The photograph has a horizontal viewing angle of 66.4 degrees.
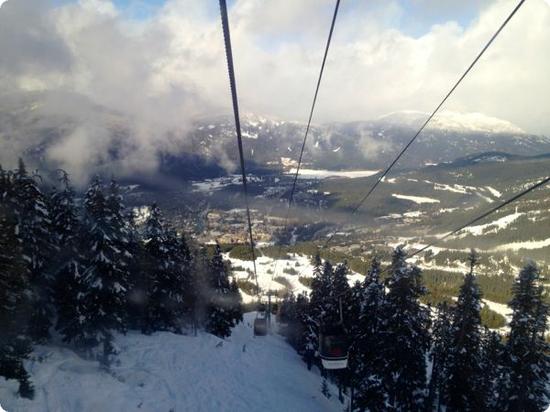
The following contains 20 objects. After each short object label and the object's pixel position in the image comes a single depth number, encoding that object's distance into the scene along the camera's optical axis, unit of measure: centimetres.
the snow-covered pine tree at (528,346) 2628
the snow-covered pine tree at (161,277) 3884
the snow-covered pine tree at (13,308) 1800
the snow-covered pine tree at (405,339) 2677
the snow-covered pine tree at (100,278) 2678
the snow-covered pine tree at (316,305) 4053
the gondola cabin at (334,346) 1753
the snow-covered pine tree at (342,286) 3844
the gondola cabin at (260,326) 4850
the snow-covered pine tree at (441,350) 3098
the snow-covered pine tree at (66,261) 2666
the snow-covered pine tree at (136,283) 3638
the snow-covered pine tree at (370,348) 2872
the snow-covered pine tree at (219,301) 4850
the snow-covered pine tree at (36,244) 2528
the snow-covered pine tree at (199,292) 4694
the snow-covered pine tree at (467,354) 2806
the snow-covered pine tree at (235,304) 5572
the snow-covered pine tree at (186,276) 4400
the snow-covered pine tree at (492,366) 3086
